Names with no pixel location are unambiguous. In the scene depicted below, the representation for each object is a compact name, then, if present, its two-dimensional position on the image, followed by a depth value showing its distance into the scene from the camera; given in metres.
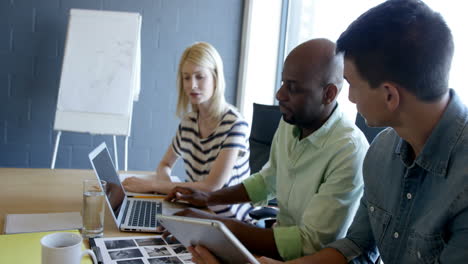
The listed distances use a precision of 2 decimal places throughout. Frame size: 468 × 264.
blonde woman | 1.69
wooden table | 1.22
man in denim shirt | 0.77
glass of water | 1.04
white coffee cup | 0.71
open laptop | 1.12
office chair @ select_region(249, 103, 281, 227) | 1.90
